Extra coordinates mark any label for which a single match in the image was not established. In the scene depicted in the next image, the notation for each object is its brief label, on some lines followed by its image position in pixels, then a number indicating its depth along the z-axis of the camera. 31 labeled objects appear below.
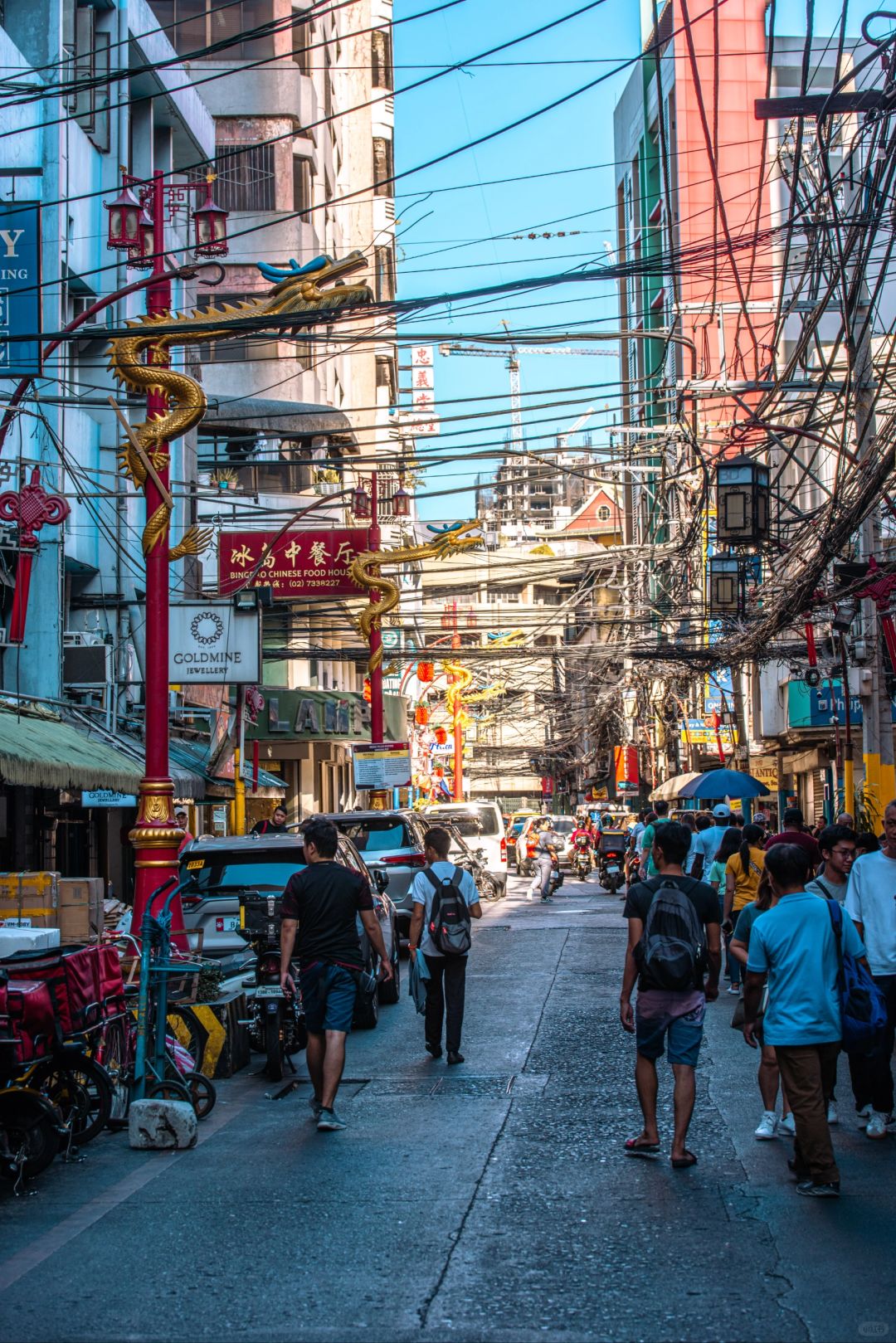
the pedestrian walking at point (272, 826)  25.59
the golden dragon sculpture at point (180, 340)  14.38
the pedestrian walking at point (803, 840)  9.95
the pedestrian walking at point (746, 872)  15.16
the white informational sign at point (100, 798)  20.72
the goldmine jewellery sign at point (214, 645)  23.62
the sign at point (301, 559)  32.47
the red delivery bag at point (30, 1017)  8.48
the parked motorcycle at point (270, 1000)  11.76
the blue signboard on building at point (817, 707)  27.24
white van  39.31
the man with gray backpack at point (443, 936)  12.64
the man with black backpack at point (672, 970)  8.60
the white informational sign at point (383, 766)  35.91
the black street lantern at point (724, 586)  25.42
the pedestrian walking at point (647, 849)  24.84
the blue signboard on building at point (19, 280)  18.12
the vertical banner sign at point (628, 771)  63.44
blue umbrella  24.14
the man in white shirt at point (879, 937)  9.29
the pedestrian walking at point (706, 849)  18.55
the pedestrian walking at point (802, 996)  7.78
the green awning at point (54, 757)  16.36
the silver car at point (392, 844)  22.05
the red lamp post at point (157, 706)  14.00
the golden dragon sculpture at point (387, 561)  33.66
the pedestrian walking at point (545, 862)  37.25
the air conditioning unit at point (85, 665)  23.44
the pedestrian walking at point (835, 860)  10.41
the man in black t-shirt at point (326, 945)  9.91
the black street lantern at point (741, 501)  19.86
